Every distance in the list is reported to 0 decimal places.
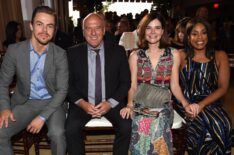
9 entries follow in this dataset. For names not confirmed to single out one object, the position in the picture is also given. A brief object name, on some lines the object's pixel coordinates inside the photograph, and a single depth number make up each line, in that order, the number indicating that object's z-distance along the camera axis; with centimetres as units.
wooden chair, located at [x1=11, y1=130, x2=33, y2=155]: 281
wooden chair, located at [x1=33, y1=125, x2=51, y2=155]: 293
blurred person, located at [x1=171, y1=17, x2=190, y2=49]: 375
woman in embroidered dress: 248
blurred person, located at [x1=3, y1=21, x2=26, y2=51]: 513
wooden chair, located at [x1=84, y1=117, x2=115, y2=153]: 274
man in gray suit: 256
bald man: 273
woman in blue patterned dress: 273
